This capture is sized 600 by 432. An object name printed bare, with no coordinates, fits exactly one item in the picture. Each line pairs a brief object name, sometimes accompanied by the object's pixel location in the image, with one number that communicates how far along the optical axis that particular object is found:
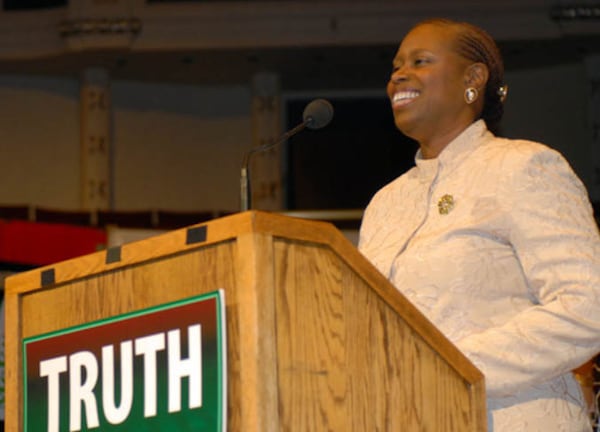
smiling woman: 4.64
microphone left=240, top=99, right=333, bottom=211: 4.90
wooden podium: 4.37
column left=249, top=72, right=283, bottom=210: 22.70
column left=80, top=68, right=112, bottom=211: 22.73
